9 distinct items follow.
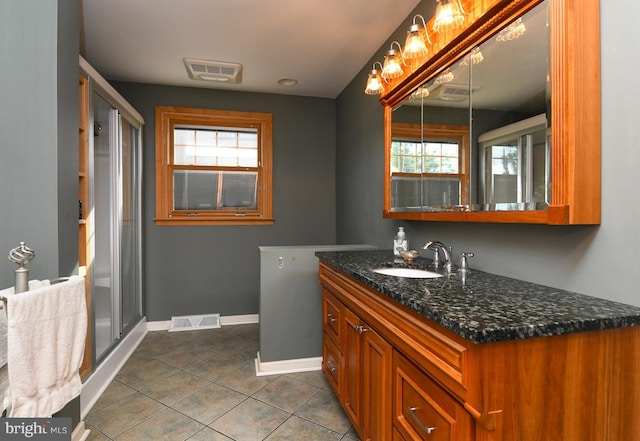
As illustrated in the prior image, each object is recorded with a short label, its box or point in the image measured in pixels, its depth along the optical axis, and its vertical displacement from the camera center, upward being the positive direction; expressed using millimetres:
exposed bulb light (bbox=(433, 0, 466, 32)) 1499 +911
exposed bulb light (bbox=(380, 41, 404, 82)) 2031 +933
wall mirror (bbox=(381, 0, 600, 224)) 1085 +391
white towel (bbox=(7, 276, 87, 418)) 1101 -455
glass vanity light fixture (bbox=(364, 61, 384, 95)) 2268 +901
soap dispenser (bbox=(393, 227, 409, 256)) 2166 -182
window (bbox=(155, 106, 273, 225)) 3566 +547
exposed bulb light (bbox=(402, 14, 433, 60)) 1759 +921
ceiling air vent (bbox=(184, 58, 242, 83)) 2998 +1378
